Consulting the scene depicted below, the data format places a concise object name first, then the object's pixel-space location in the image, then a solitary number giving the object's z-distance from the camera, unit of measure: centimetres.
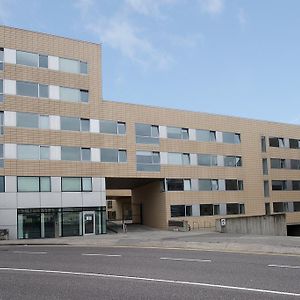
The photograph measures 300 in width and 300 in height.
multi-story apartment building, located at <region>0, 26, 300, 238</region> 2639
